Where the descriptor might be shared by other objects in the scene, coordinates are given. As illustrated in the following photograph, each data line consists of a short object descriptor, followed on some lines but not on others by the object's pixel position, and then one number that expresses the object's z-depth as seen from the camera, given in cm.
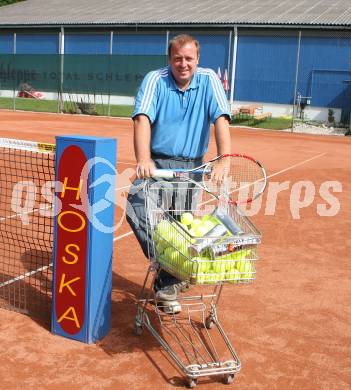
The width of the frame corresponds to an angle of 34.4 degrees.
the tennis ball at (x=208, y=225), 318
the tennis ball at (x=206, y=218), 330
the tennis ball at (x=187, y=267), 304
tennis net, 429
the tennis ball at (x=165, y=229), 323
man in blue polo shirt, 364
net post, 355
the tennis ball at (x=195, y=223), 325
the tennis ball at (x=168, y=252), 321
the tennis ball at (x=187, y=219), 333
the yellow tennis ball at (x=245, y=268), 311
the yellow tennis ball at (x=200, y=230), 314
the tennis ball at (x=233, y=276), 309
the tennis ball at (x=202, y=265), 298
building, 2552
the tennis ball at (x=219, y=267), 305
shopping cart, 304
